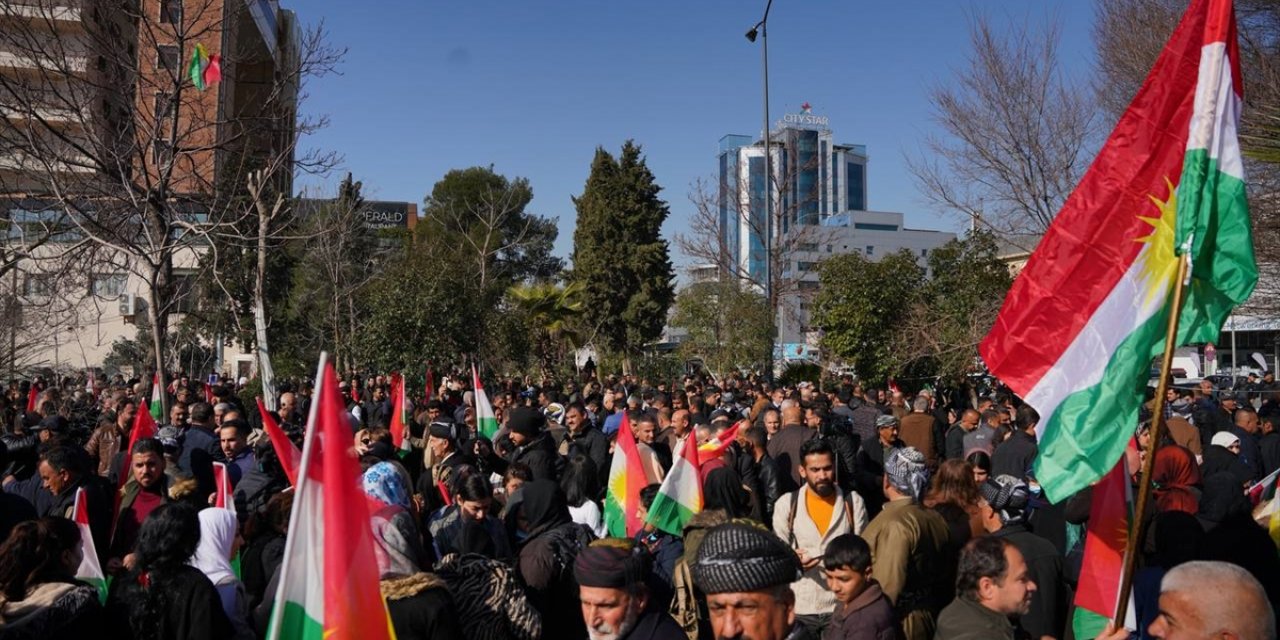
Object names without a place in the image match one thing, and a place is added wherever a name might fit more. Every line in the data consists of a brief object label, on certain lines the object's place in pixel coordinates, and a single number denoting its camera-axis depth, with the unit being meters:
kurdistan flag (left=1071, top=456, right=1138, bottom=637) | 4.62
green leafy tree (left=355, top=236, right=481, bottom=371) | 23.19
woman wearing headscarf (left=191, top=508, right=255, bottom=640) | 4.61
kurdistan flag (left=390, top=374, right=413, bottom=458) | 10.97
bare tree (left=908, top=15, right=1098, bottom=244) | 19.19
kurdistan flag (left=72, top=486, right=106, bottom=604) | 5.34
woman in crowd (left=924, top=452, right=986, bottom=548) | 5.73
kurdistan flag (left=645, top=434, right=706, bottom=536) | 6.78
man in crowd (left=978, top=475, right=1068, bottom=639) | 5.37
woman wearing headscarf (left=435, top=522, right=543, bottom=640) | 4.29
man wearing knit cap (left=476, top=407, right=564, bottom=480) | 7.91
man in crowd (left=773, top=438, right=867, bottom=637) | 5.93
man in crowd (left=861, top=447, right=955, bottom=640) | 5.01
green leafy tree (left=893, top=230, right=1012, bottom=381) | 21.94
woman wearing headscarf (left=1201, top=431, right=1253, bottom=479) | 8.59
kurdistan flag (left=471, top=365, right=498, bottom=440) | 11.65
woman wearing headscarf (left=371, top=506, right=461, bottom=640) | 3.86
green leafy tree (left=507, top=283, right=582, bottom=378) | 33.31
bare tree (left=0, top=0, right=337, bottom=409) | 10.98
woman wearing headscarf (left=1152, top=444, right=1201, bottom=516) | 5.98
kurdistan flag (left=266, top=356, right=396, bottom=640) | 2.98
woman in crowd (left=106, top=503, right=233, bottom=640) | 4.16
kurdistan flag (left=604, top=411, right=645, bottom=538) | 7.54
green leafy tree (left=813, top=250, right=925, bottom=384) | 24.47
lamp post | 22.91
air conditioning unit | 40.50
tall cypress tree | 44.50
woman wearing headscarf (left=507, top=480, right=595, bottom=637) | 5.40
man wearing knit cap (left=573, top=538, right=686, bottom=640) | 3.74
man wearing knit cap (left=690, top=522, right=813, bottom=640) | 3.16
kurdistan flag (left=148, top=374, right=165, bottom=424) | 12.97
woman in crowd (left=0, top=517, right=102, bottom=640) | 3.83
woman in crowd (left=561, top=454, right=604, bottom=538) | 7.81
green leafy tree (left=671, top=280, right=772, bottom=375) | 27.92
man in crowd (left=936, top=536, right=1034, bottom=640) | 4.09
